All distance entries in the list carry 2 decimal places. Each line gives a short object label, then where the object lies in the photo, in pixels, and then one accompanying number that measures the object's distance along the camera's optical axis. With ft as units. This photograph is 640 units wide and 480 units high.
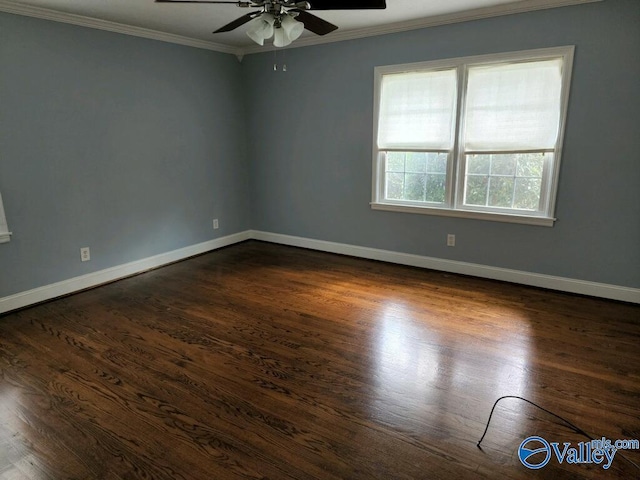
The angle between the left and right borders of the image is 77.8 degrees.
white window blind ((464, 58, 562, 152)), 11.05
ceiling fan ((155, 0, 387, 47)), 6.99
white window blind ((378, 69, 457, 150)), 12.62
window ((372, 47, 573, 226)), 11.21
